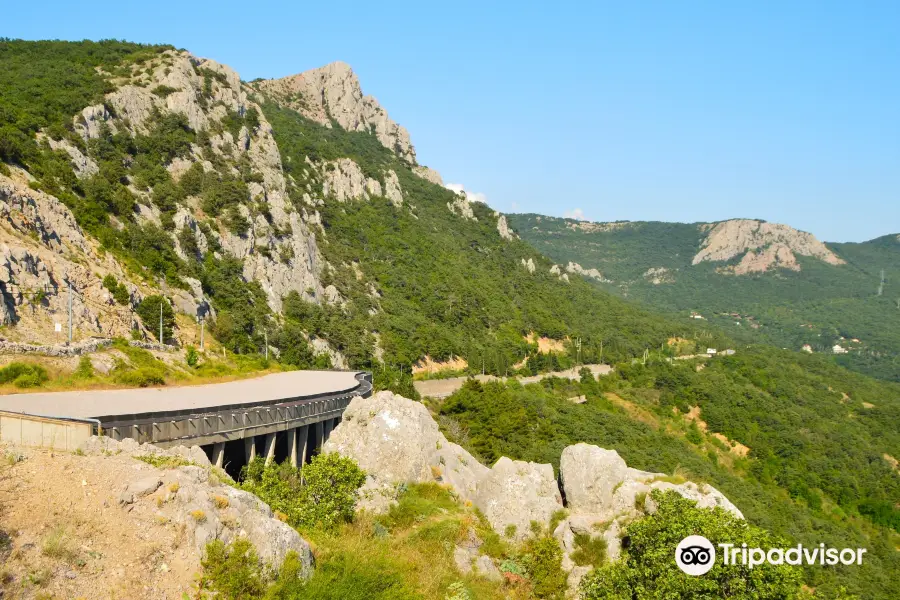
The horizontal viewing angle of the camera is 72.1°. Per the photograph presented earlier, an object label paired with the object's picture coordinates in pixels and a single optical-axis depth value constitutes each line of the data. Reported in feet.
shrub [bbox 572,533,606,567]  54.03
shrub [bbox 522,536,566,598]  50.71
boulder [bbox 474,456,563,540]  61.00
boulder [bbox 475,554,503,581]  50.18
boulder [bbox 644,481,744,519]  55.62
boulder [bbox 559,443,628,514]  63.67
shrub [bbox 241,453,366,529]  47.62
